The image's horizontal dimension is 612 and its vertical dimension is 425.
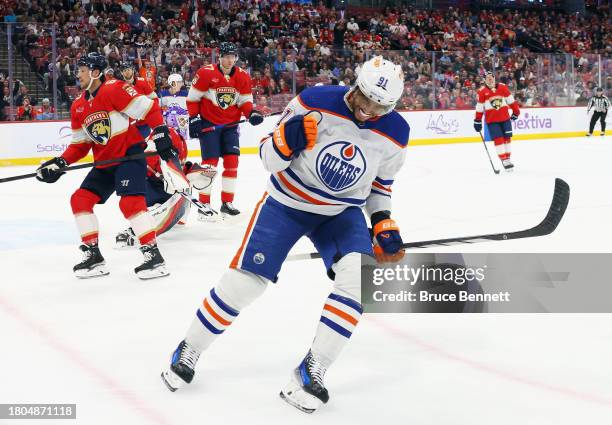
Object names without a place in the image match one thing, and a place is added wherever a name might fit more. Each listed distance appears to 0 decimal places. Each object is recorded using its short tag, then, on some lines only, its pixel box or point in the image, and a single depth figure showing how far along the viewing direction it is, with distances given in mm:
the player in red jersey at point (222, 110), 6449
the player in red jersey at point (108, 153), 4305
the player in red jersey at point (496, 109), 10219
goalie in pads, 5387
